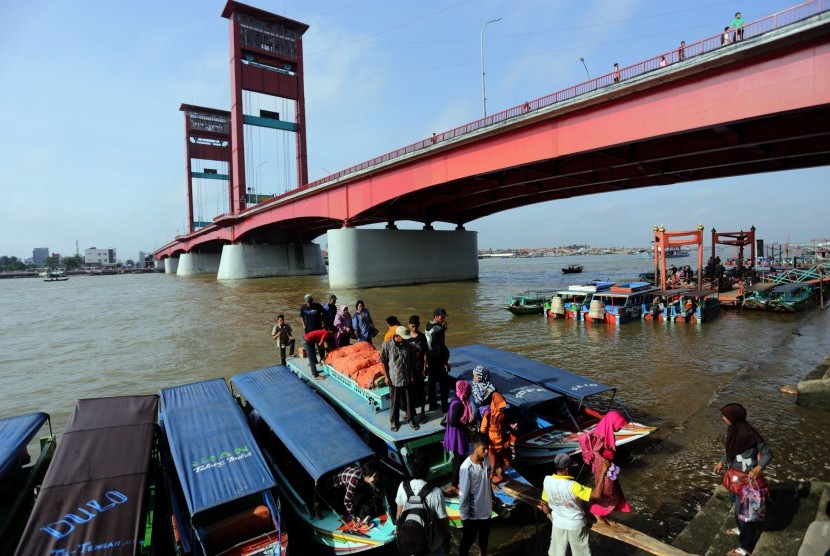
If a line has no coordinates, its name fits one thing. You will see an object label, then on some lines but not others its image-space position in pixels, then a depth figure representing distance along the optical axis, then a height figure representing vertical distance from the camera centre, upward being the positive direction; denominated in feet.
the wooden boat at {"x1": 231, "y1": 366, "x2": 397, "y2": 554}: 16.24 -7.63
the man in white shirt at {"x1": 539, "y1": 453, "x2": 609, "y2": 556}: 12.89 -7.32
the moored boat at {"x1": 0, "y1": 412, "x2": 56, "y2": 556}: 16.88 -9.09
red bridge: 49.14 +18.67
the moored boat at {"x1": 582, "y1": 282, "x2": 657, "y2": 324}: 64.75 -6.91
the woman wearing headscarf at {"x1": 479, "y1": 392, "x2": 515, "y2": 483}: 18.49 -7.23
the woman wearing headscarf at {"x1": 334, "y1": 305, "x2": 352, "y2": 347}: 31.99 -4.58
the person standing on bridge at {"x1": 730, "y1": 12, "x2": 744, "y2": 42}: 48.57 +25.05
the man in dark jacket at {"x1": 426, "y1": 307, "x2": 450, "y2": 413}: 22.62 -5.15
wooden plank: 12.53 -8.38
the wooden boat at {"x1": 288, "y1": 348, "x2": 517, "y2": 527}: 19.06 -7.80
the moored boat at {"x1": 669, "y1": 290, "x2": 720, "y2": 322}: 64.54 -7.58
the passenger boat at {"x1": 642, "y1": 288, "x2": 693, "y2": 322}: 66.39 -7.16
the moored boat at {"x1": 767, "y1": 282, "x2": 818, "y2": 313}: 70.44 -7.24
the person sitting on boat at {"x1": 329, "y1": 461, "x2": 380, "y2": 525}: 16.87 -8.36
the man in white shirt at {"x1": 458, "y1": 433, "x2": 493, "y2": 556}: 14.16 -7.39
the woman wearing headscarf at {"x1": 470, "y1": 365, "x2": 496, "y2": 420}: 19.49 -5.67
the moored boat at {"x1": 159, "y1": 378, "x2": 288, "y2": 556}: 15.10 -7.85
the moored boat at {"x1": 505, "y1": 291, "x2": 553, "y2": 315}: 73.41 -7.34
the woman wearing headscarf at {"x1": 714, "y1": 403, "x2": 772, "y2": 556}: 13.67 -6.27
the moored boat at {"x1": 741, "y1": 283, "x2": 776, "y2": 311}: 72.28 -7.12
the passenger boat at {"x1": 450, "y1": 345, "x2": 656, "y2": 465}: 22.03 -8.28
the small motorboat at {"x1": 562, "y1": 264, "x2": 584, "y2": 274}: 202.96 -4.62
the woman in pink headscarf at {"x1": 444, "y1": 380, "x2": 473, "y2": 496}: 17.66 -6.44
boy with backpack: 11.05 -6.80
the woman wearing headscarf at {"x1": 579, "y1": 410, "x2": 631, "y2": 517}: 14.89 -6.93
